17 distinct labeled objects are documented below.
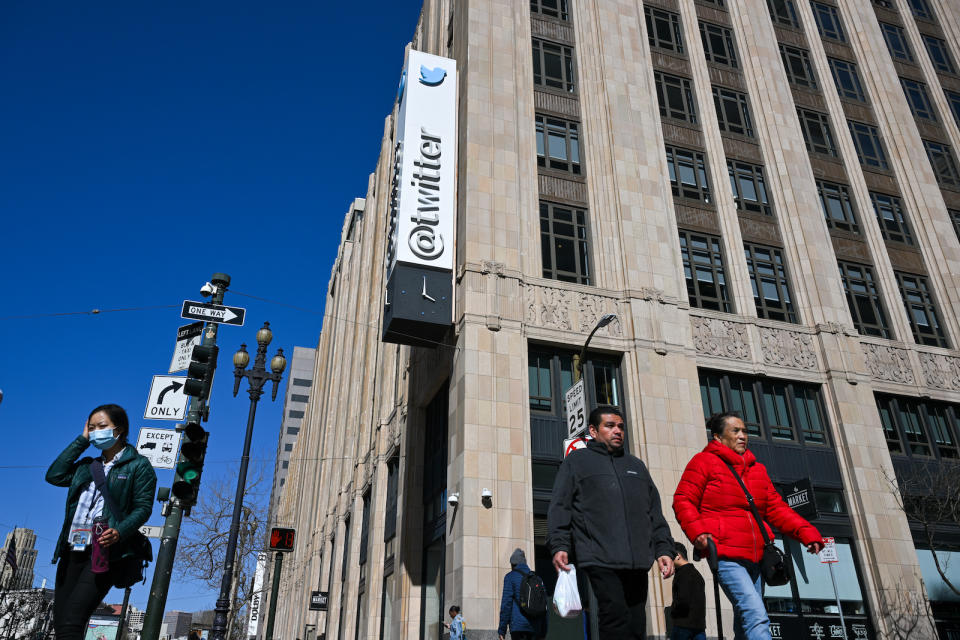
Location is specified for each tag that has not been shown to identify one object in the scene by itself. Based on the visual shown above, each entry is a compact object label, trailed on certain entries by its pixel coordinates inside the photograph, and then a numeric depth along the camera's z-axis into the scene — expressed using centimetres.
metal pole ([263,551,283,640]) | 1391
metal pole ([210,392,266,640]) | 1484
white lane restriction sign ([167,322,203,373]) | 1277
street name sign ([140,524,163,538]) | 1217
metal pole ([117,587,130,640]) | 2016
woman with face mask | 530
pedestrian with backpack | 990
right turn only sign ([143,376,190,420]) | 1320
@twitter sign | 2155
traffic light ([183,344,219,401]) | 1135
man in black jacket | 529
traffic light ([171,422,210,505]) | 1030
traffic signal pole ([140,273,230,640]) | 982
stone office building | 1998
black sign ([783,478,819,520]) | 1827
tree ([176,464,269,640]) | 3994
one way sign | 1240
